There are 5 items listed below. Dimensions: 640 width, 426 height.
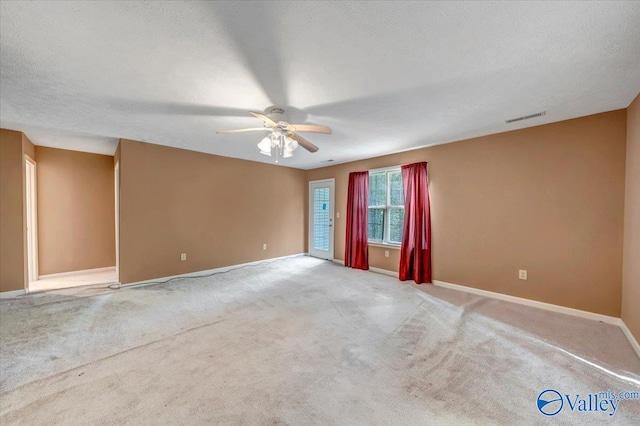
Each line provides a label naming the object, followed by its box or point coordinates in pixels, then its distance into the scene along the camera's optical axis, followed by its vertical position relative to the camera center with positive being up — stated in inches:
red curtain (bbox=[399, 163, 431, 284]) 161.0 -12.9
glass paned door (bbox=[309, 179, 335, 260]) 230.5 -9.5
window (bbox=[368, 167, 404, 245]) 184.9 +1.9
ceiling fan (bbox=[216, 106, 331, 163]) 95.2 +31.4
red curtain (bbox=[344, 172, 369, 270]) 197.8 -10.0
